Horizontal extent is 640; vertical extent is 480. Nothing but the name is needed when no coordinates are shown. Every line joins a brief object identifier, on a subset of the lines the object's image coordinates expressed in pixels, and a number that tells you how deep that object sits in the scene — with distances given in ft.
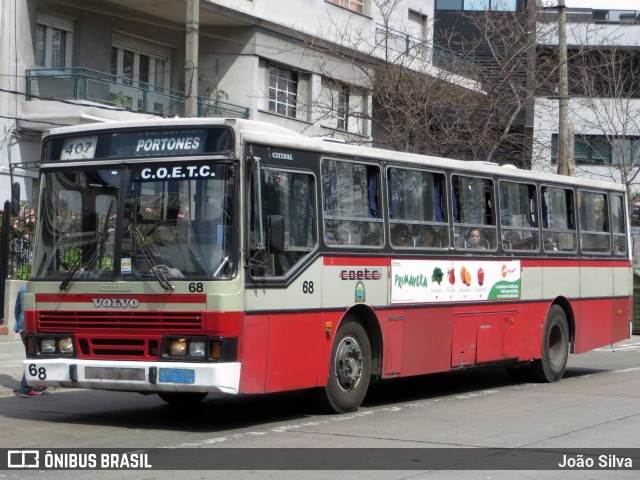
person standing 45.11
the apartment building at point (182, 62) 81.15
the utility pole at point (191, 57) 58.03
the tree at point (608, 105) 120.37
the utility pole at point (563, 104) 86.33
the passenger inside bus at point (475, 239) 47.83
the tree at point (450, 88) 88.43
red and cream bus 35.06
